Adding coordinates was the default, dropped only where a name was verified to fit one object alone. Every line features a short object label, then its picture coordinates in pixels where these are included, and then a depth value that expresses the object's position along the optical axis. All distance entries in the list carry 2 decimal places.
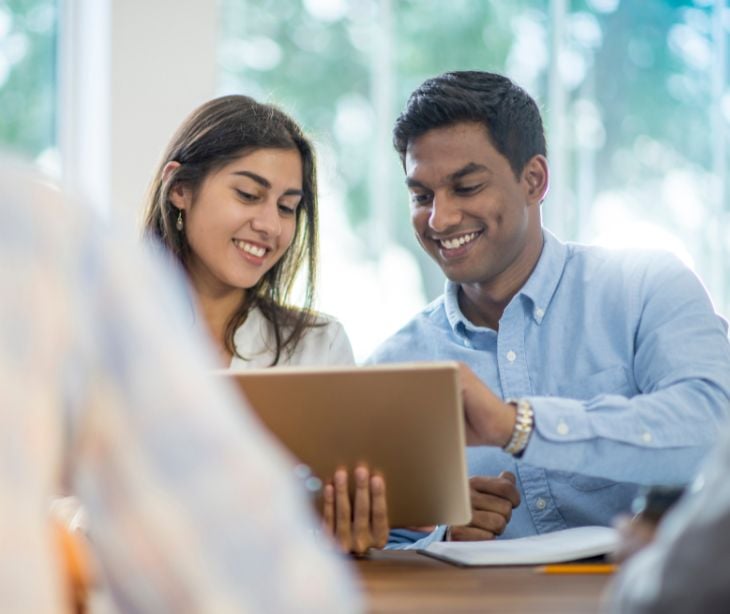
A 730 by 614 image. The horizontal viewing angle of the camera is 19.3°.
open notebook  2.20
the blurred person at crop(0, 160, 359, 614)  1.00
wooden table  2.01
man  2.41
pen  2.15
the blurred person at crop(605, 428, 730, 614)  1.14
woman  2.78
